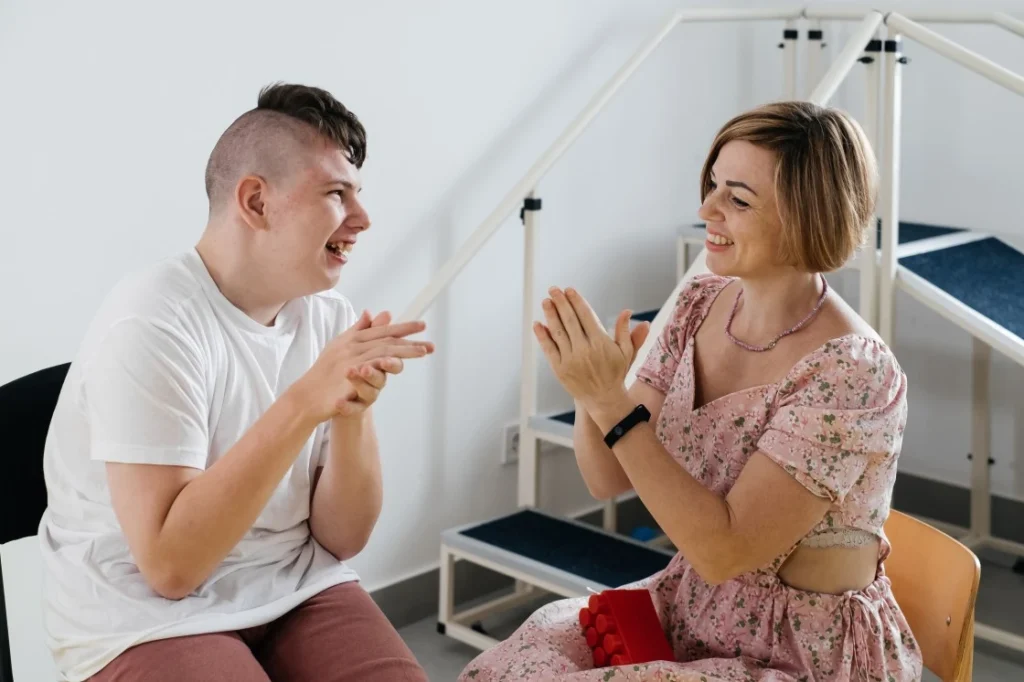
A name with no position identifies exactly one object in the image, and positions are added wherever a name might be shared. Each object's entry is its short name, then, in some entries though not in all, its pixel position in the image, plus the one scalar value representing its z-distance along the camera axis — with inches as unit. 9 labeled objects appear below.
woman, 61.3
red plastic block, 64.4
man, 58.7
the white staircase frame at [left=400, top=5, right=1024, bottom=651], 105.6
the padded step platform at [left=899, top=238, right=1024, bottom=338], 112.4
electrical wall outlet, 133.6
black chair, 67.6
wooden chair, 63.6
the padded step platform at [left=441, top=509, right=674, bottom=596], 106.4
